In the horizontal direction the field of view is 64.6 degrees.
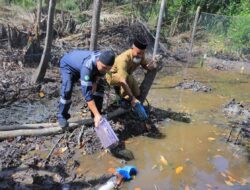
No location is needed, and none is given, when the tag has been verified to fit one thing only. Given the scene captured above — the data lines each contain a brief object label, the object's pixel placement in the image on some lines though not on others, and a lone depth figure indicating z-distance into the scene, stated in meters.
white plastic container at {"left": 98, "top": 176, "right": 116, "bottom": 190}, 2.66
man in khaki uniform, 3.58
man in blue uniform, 2.83
